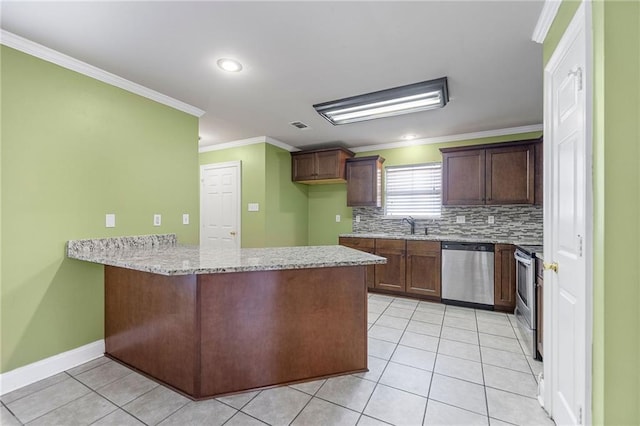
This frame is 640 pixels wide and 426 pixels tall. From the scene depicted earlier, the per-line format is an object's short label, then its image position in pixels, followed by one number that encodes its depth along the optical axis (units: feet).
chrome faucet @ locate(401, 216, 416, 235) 14.20
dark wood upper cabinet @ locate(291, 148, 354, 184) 14.74
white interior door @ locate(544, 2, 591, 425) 3.85
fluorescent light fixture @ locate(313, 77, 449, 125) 8.16
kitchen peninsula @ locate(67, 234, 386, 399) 5.75
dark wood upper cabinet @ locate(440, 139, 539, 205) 11.39
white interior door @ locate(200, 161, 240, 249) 14.71
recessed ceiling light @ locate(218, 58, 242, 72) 7.08
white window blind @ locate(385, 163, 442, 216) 13.98
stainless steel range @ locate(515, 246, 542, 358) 7.68
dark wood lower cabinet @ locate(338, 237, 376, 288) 13.56
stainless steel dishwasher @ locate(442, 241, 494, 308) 11.27
